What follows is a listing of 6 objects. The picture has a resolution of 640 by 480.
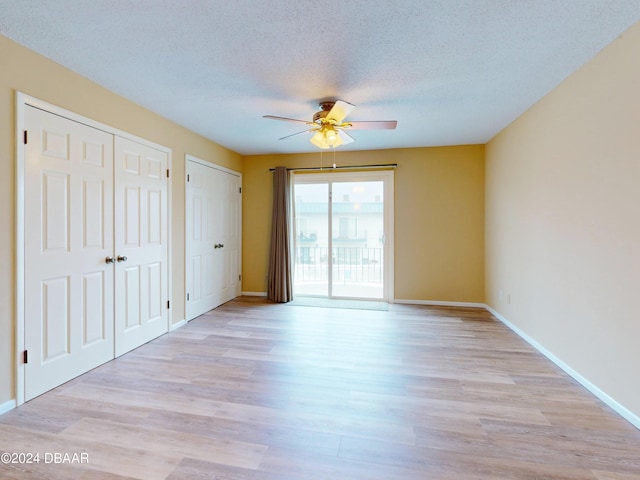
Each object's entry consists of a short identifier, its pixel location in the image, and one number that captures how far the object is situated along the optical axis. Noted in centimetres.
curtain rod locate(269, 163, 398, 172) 473
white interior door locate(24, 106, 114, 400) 213
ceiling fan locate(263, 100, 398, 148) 285
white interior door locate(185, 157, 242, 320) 395
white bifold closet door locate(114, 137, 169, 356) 285
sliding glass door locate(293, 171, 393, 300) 486
